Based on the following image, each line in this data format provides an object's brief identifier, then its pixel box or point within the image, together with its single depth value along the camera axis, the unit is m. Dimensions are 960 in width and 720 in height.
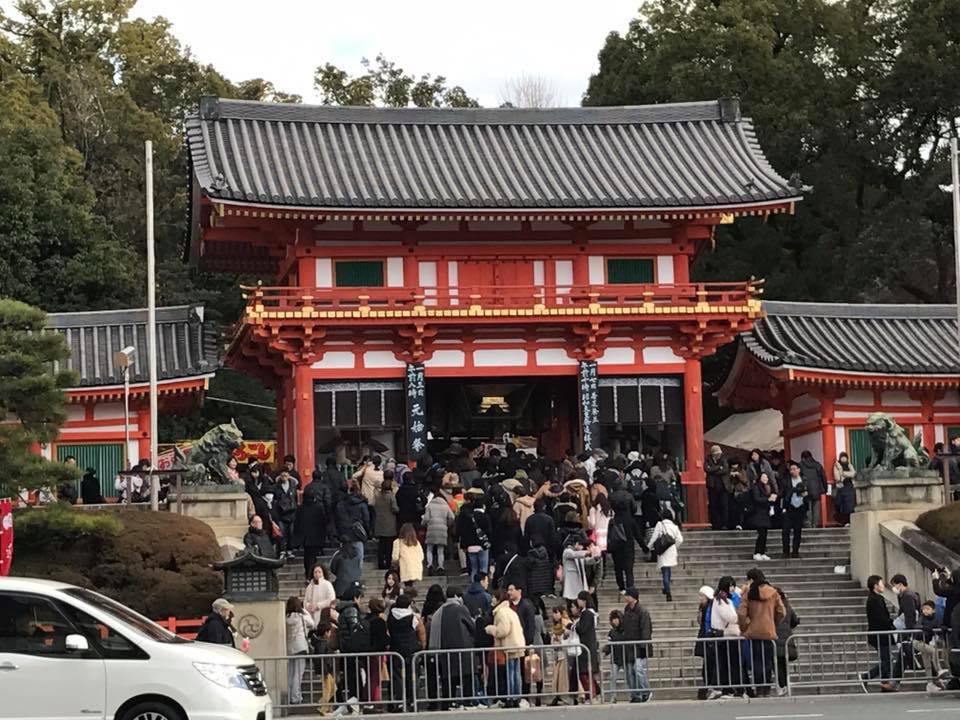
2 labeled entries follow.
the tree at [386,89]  68.19
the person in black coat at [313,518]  28.25
